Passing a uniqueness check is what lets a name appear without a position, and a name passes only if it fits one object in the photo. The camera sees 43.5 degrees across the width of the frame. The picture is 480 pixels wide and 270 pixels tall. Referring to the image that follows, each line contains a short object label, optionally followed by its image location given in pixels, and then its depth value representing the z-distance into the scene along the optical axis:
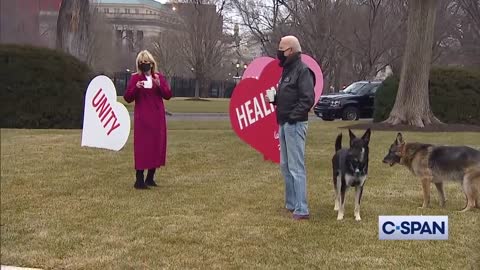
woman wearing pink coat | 8.42
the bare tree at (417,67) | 19.38
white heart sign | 9.72
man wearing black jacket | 6.65
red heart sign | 10.41
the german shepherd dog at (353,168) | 6.64
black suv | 26.62
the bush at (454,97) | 21.67
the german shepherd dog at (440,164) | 7.43
